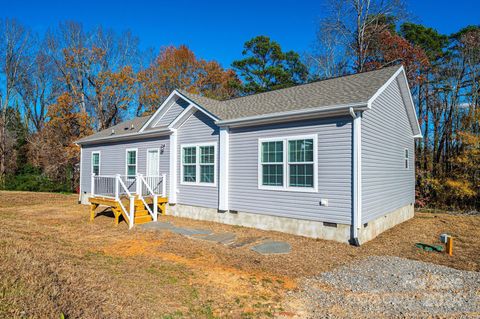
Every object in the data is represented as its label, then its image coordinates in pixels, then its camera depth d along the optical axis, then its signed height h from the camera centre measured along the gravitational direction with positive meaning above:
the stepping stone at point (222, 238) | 7.72 -2.05
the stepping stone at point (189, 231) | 8.53 -2.05
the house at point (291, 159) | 7.70 +0.21
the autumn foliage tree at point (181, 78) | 28.34 +8.74
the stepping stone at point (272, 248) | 6.79 -2.05
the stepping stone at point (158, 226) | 9.14 -2.03
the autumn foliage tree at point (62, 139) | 23.84 +2.06
